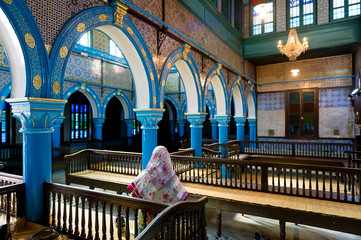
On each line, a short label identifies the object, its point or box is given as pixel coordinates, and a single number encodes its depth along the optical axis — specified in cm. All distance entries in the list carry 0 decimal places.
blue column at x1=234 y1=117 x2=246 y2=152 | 1404
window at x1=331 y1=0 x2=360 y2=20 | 1215
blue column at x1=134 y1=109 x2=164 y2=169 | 678
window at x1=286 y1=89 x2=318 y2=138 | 1484
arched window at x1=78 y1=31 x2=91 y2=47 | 1280
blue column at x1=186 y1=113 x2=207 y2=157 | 921
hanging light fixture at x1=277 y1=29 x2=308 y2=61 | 909
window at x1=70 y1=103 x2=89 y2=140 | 1552
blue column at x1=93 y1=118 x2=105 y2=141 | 1403
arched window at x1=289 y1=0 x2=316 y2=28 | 1324
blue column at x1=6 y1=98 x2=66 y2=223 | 392
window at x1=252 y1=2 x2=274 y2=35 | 1437
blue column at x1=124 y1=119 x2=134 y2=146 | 1634
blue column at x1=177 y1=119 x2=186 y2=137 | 1812
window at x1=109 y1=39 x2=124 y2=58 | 1452
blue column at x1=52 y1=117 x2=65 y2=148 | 1181
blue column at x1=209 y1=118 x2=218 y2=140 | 1484
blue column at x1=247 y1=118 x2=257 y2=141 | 1597
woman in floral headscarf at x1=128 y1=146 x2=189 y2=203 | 329
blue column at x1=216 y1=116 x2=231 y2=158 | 1136
